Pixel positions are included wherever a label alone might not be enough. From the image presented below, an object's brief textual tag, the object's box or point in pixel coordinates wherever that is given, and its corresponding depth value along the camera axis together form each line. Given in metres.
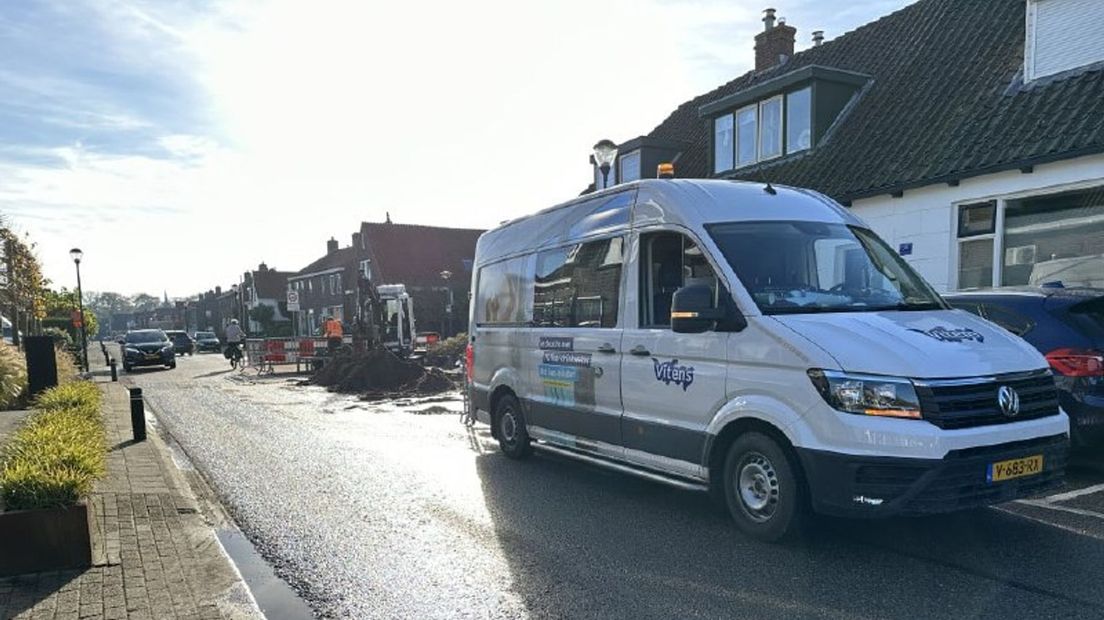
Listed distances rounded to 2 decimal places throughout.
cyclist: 26.58
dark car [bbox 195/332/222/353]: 48.91
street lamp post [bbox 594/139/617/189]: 12.52
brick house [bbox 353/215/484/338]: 45.22
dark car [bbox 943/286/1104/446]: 5.93
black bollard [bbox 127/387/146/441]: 9.19
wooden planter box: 4.33
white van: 4.16
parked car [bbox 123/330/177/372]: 25.83
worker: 22.86
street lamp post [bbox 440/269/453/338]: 43.13
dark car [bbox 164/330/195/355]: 44.25
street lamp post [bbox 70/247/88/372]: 25.73
